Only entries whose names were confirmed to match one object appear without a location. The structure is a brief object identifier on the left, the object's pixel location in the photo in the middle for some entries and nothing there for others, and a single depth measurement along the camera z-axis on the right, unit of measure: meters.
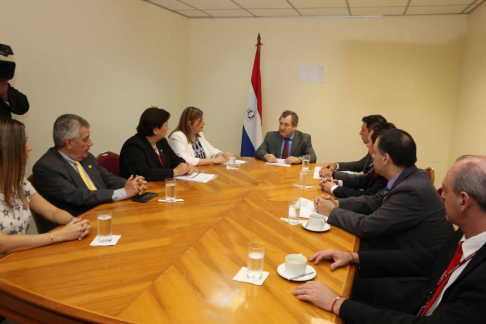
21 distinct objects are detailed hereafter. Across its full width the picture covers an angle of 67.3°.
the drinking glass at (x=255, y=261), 1.46
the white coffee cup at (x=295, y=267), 1.48
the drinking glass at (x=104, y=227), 1.75
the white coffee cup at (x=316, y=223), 2.06
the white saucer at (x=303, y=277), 1.48
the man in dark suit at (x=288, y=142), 4.52
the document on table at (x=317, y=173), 3.50
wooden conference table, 1.24
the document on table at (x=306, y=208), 2.29
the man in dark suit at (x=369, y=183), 2.83
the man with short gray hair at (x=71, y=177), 2.35
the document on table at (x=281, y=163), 3.98
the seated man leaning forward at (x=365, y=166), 3.50
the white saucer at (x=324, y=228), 2.03
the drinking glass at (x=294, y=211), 2.13
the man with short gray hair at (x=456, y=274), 1.20
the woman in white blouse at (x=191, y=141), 3.84
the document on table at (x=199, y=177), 3.09
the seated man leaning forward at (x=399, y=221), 1.95
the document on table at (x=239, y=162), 3.92
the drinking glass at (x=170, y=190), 2.45
